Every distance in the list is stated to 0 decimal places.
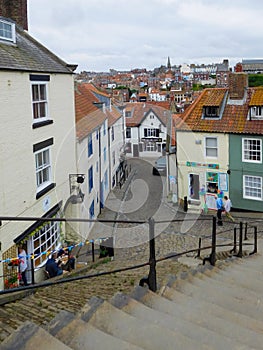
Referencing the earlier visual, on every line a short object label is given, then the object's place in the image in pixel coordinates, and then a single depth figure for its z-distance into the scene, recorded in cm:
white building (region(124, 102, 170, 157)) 5244
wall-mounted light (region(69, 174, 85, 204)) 1719
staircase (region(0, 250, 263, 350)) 313
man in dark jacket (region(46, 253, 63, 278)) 1196
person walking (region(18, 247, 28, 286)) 1174
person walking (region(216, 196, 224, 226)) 2092
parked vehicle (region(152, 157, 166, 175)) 3959
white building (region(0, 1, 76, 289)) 1148
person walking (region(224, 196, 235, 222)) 2162
